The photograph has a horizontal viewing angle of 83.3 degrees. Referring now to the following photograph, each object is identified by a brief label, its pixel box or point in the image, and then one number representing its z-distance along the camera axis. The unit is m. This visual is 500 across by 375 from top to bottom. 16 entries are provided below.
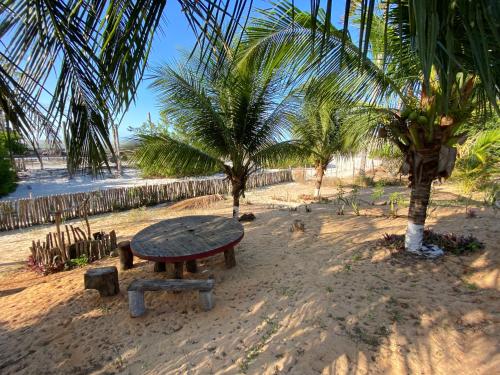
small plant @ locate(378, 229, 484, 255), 4.24
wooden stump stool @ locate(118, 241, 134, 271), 4.95
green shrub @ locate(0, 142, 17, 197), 14.87
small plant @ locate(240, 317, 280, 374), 2.50
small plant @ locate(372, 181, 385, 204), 8.23
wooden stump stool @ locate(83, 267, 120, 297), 3.84
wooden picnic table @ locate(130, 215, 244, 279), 3.72
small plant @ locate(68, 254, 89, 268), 5.62
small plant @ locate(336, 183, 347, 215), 7.72
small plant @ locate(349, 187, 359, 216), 7.44
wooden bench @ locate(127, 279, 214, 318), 3.39
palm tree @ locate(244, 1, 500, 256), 3.14
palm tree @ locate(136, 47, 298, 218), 5.43
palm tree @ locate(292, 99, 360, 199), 10.54
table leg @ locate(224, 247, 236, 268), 4.65
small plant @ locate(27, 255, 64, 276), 5.43
